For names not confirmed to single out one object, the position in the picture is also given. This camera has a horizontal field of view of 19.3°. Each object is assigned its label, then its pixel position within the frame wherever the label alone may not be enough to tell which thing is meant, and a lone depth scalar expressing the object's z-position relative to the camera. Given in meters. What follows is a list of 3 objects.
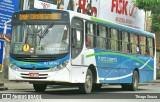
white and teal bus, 16.80
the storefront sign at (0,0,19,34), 24.67
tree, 37.34
